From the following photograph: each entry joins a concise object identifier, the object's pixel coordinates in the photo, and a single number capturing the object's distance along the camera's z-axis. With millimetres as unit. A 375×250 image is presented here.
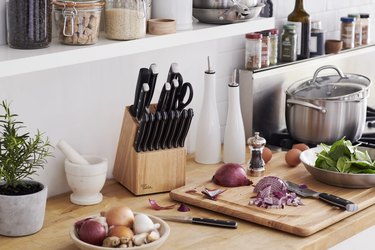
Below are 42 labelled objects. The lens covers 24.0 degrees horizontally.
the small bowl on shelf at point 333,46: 3891
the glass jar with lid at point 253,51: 3473
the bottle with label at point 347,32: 3979
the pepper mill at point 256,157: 3076
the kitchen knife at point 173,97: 2843
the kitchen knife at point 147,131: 2809
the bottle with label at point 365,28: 4098
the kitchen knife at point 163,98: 2830
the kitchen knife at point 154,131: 2816
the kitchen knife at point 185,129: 2870
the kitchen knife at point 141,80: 2834
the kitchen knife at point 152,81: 2832
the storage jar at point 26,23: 2482
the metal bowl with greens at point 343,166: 2938
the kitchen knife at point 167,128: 2842
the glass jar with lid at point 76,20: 2568
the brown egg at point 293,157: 3166
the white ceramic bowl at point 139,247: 2368
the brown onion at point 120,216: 2486
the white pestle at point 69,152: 2799
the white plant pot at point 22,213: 2492
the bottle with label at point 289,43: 3672
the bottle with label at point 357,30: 4070
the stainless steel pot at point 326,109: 3369
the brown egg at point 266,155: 3230
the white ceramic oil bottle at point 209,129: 3221
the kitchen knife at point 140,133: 2801
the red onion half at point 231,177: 2938
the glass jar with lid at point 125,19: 2678
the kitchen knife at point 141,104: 2843
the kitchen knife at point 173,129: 2855
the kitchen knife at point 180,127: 2865
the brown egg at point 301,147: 3275
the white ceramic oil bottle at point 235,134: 3234
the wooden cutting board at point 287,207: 2629
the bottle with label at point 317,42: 3816
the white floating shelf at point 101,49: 2391
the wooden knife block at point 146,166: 2875
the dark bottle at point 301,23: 3744
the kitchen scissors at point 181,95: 2855
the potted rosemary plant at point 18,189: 2500
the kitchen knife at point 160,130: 2824
